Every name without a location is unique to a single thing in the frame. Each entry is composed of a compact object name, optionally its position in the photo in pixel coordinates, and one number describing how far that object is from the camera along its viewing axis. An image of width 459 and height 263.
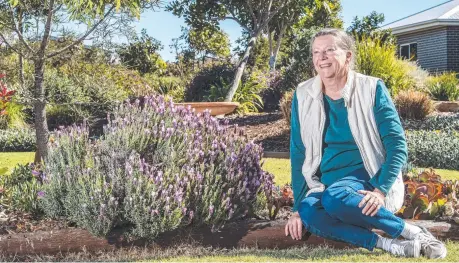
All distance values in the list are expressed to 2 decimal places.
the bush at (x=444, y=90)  19.23
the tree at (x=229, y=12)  17.83
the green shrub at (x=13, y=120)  15.66
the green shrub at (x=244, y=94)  17.55
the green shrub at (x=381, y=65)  15.12
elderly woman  4.03
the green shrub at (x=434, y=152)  10.48
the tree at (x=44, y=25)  6.52
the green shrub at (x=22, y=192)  5.04
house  28.86
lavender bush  4.46
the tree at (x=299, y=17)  17.64
